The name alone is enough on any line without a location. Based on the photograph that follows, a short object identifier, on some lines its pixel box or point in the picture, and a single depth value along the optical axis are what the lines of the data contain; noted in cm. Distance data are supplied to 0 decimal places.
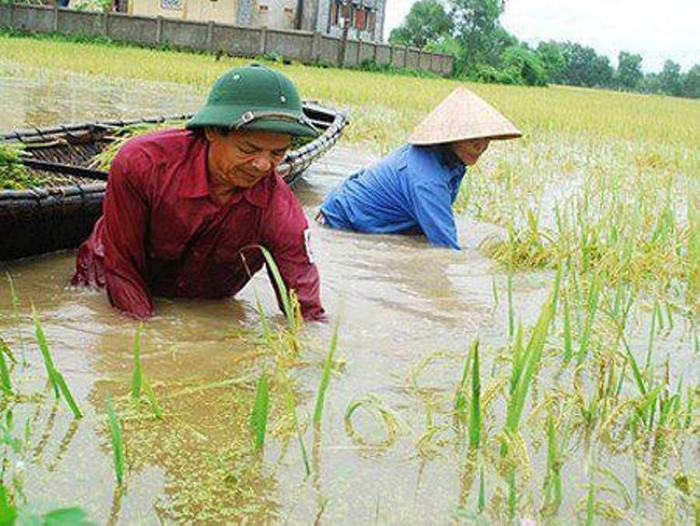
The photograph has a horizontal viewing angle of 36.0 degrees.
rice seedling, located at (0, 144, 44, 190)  376
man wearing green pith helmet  287
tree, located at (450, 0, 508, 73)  4775
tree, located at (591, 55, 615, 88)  8325
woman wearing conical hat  457
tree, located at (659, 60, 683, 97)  9056
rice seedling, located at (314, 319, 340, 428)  210
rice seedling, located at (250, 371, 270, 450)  195
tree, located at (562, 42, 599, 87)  8231
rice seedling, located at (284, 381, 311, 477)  200
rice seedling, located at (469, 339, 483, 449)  196
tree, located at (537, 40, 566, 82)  5166
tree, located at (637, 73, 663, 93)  9054
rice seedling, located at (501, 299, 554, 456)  207
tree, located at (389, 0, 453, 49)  4995
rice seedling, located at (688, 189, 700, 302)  406
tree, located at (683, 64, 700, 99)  8756
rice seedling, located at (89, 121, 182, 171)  486
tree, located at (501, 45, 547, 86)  3744
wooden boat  345
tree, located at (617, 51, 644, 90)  8962
